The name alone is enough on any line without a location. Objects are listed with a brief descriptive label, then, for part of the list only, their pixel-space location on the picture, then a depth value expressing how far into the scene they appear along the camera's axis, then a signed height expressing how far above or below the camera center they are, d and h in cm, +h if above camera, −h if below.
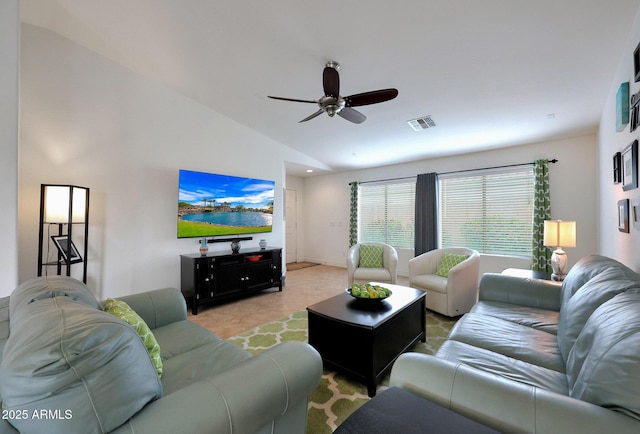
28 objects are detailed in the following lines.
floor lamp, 255 +5
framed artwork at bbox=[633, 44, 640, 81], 163 +99
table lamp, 263 -17
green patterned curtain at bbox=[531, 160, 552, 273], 392 +14
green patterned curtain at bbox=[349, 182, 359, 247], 620 +14
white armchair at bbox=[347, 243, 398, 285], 381 -72
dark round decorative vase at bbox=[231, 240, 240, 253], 399 -39
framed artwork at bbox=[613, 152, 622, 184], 216 +45
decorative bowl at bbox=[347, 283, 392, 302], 216 -58
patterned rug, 161 -116
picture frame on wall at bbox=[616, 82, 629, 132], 194 +87
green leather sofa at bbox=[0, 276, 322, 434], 65 -46
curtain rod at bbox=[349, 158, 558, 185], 400 +91
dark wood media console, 348 -76
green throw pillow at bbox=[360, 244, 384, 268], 415 -55
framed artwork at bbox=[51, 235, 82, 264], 259 -28
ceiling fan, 221 +105
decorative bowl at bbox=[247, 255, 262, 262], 407 -57
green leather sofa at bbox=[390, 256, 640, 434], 77 -56
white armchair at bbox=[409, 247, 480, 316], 303 -77
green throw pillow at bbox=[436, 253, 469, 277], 344 -53
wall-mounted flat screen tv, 373 +25
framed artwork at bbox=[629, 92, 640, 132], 167 +72
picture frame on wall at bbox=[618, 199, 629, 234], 199 +5
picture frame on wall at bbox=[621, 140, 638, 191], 175 +39
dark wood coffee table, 182 -83
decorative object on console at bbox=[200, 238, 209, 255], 370 -36
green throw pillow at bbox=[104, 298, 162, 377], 125 -51
